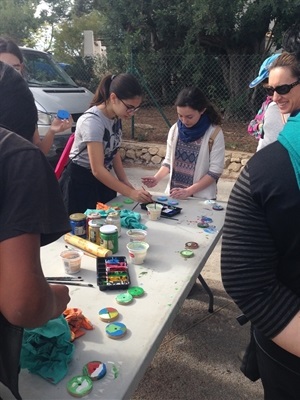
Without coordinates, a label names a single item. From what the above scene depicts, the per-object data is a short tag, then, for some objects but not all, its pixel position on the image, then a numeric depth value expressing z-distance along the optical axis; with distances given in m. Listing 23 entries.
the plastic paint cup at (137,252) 1.79
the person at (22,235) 0.78
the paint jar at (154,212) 2.35
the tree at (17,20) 16.36
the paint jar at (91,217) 2.04
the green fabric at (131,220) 2.21
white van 5.62
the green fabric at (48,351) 1.12
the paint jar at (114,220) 2.07
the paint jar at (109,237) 1.85
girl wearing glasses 2.44
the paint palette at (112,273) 1.58
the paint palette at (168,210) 2.44
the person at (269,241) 0.79
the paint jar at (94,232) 1.95
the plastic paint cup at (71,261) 1.67
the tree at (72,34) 15.61
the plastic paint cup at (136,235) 2.00
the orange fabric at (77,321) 1.31
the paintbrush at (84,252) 1.84
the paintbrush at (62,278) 1.62
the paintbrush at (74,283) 1.60
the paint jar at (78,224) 2.01
